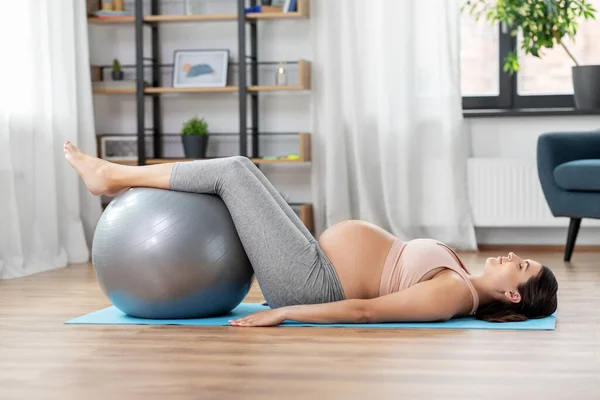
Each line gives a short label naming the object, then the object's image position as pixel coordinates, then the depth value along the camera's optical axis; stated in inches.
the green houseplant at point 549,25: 203.3
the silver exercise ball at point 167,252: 108.7
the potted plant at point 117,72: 225.9
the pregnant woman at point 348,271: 105.7
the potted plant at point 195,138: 219.1
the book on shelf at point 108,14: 221.1
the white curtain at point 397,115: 218.1
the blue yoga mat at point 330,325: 109.2
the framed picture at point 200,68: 223.5
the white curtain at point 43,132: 174.7
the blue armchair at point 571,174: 181.9
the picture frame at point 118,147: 224.7
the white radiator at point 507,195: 215.3
